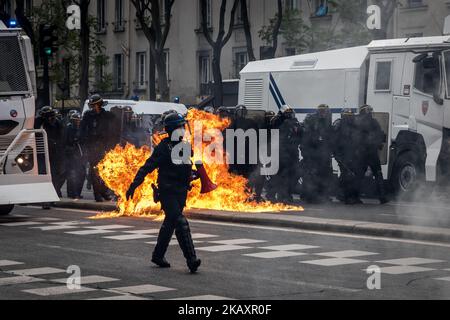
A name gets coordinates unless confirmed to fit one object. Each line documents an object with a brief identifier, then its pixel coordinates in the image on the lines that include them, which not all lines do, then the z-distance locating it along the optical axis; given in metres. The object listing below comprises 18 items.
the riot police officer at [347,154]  21.16
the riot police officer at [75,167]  22.62
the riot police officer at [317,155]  21.53
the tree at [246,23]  39.51
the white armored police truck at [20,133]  17.72
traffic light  28.00
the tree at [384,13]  29.88
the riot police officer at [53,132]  21.44
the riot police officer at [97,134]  20.97
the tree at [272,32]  36.57
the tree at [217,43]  36.50
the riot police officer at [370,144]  21.09
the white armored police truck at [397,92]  21.69
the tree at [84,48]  42.38
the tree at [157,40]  40.62
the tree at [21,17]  38.50
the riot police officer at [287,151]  20.86
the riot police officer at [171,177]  12.17
